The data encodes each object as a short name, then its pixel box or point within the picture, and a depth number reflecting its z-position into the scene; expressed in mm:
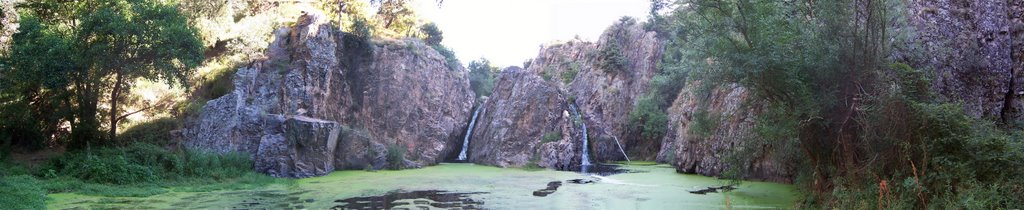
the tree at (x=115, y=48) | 17078
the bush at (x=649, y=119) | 35531
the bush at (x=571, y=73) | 48938
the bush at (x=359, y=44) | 29547
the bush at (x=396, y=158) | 25345
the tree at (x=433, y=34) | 46938
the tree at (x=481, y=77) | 48312
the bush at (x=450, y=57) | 37575
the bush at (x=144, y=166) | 15562
